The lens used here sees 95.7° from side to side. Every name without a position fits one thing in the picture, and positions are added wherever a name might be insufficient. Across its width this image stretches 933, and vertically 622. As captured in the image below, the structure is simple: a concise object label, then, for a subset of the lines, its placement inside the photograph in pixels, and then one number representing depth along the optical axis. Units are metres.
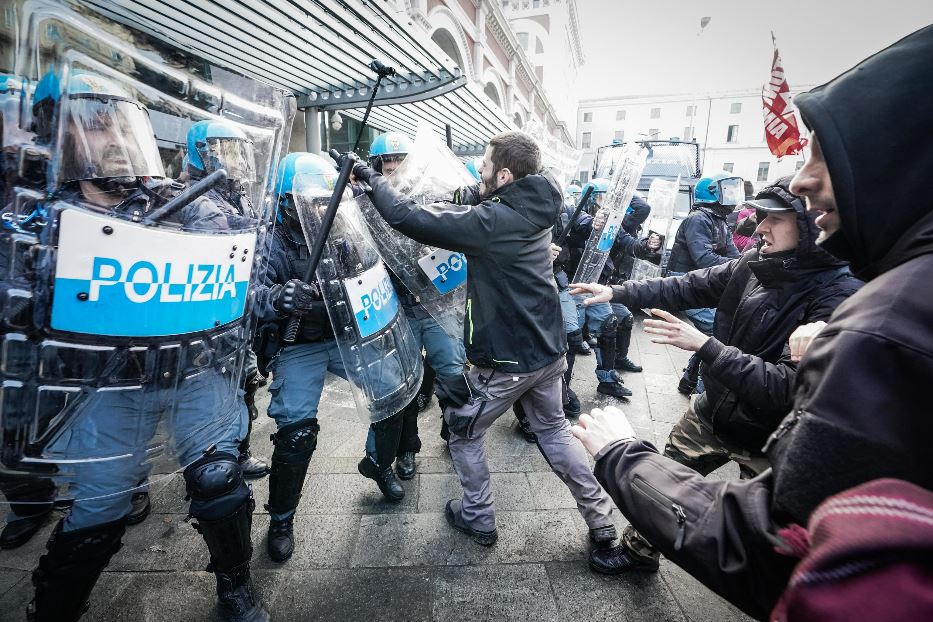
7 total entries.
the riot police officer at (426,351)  3.03
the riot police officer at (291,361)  2.26
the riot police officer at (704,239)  4.48
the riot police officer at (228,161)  1.36
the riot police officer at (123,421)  1.05
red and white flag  7.46
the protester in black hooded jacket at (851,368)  0.67
